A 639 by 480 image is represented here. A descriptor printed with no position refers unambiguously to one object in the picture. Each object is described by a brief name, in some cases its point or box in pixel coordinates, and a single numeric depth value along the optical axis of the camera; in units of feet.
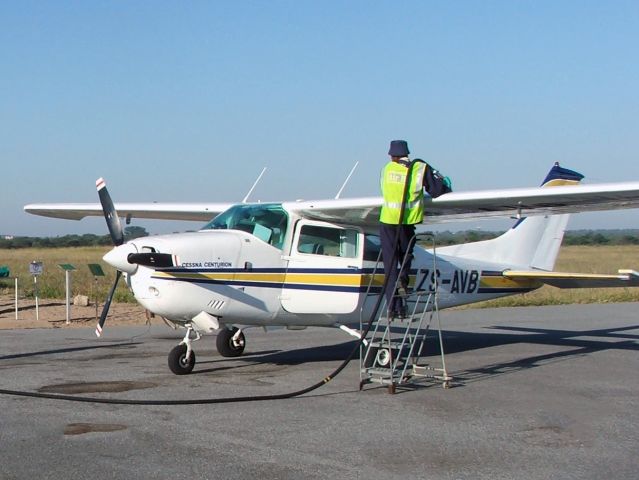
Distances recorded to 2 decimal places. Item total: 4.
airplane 30.55
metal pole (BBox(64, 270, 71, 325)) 56.61
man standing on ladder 29.81
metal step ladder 28.60
